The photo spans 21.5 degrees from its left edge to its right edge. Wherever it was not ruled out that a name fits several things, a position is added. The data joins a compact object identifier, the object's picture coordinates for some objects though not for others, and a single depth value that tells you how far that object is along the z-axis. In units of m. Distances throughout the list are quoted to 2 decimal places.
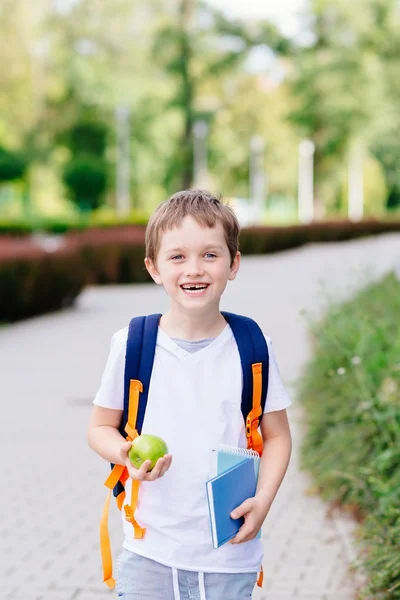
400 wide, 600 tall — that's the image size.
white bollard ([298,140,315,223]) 61.19
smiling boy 2.31
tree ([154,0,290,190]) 53.91
